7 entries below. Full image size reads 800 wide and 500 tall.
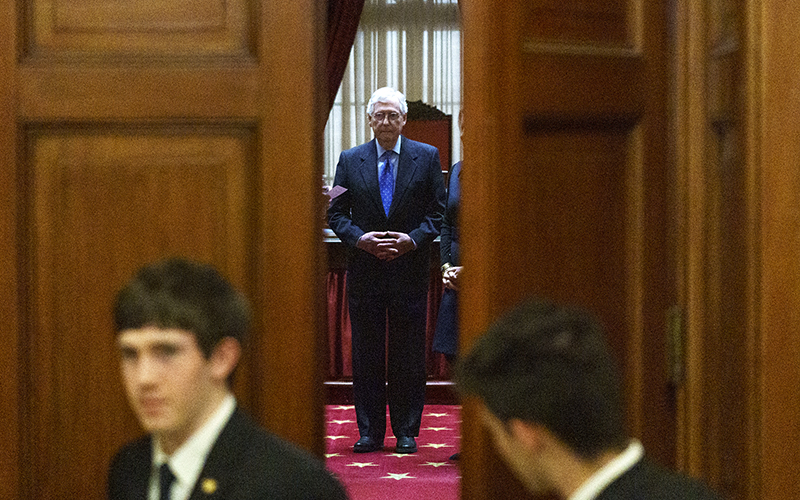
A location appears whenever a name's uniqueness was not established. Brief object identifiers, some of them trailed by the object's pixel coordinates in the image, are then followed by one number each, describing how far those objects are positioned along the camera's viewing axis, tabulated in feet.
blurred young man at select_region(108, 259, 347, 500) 14.21
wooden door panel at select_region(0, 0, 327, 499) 15.33
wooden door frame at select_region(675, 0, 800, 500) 15.65
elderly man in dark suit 25.28
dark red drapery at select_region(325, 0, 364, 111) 39.30
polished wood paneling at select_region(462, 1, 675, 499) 15.23
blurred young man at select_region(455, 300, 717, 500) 13.58
